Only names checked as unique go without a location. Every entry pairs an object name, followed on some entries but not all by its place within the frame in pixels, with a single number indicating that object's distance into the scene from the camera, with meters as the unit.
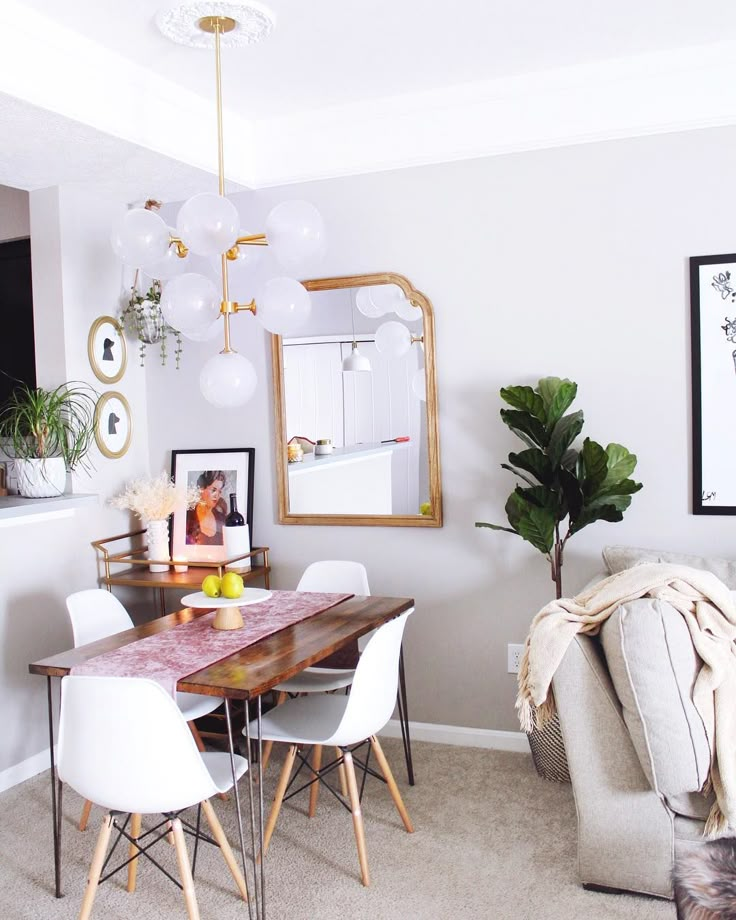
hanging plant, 4.03
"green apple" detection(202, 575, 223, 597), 2.94
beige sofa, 2.41
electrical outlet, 3.66
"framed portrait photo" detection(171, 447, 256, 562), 4.09
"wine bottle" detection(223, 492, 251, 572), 3.80
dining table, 2.42
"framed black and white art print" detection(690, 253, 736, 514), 3.31
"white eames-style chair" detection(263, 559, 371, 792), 3.40
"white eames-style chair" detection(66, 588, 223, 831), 3.10
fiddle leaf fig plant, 3.23
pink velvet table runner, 2.53
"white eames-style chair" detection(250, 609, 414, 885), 2.64
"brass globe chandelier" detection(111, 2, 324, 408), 2.63
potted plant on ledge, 3.58
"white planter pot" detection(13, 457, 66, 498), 3.58
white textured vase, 3.99
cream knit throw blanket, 2.41
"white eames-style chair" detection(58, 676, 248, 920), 2.18
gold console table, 3.83
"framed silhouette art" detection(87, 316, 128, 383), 3.92
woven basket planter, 3.33
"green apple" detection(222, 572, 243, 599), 2.91
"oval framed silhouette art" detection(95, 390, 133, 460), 3.97
